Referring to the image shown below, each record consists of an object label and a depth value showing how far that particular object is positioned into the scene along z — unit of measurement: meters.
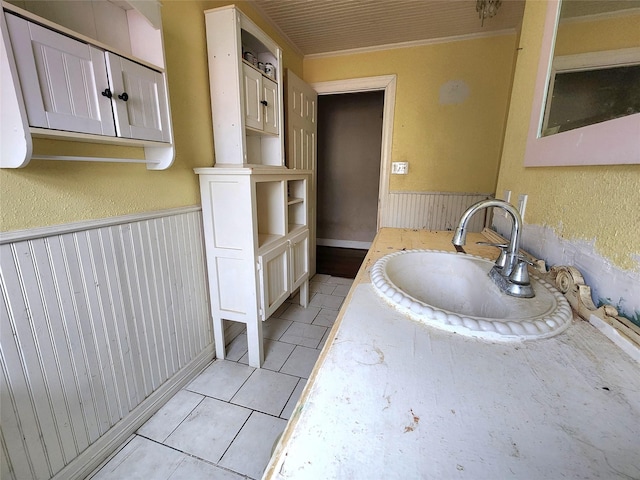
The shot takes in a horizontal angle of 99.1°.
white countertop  0.30
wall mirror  0.57
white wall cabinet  0.72
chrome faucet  0.67
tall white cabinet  1.46
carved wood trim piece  0.50
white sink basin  0.52
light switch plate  2.66
